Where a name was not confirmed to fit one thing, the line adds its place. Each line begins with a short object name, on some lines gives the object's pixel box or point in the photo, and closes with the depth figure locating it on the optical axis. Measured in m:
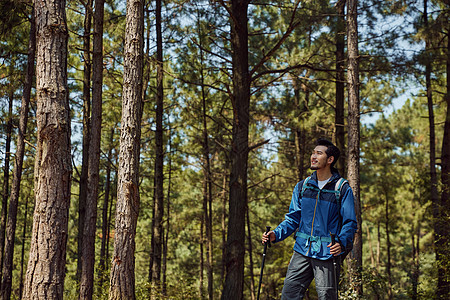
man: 3.97
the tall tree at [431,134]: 11.45
